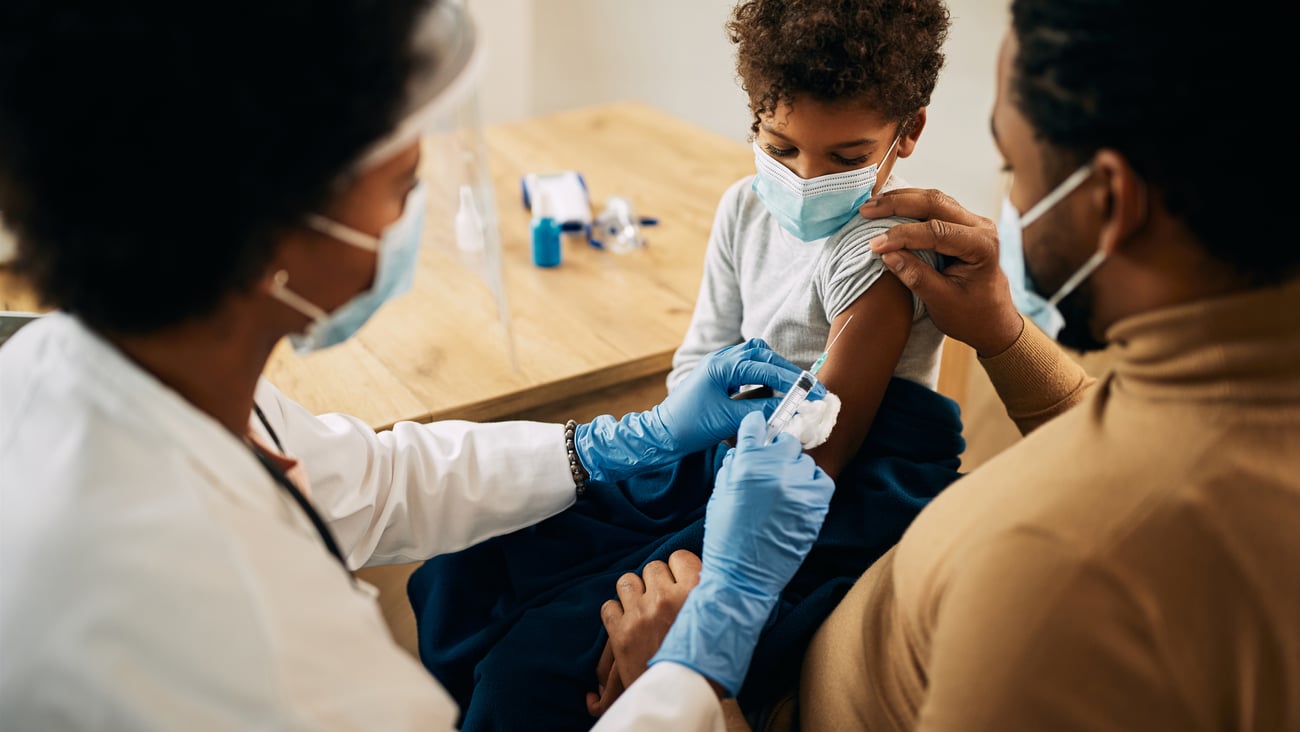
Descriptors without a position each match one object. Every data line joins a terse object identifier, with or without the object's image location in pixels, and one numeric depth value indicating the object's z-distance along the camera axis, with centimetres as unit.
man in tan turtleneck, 74
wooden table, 167
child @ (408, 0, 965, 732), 125
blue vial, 203
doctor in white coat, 74
